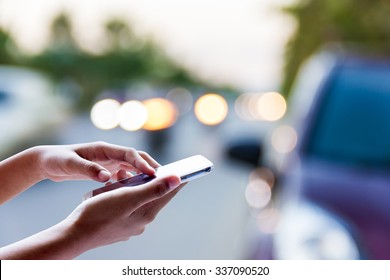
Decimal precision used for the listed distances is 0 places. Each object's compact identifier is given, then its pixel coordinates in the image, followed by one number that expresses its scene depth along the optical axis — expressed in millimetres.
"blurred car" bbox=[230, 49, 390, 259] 2258
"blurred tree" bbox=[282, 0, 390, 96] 7418
